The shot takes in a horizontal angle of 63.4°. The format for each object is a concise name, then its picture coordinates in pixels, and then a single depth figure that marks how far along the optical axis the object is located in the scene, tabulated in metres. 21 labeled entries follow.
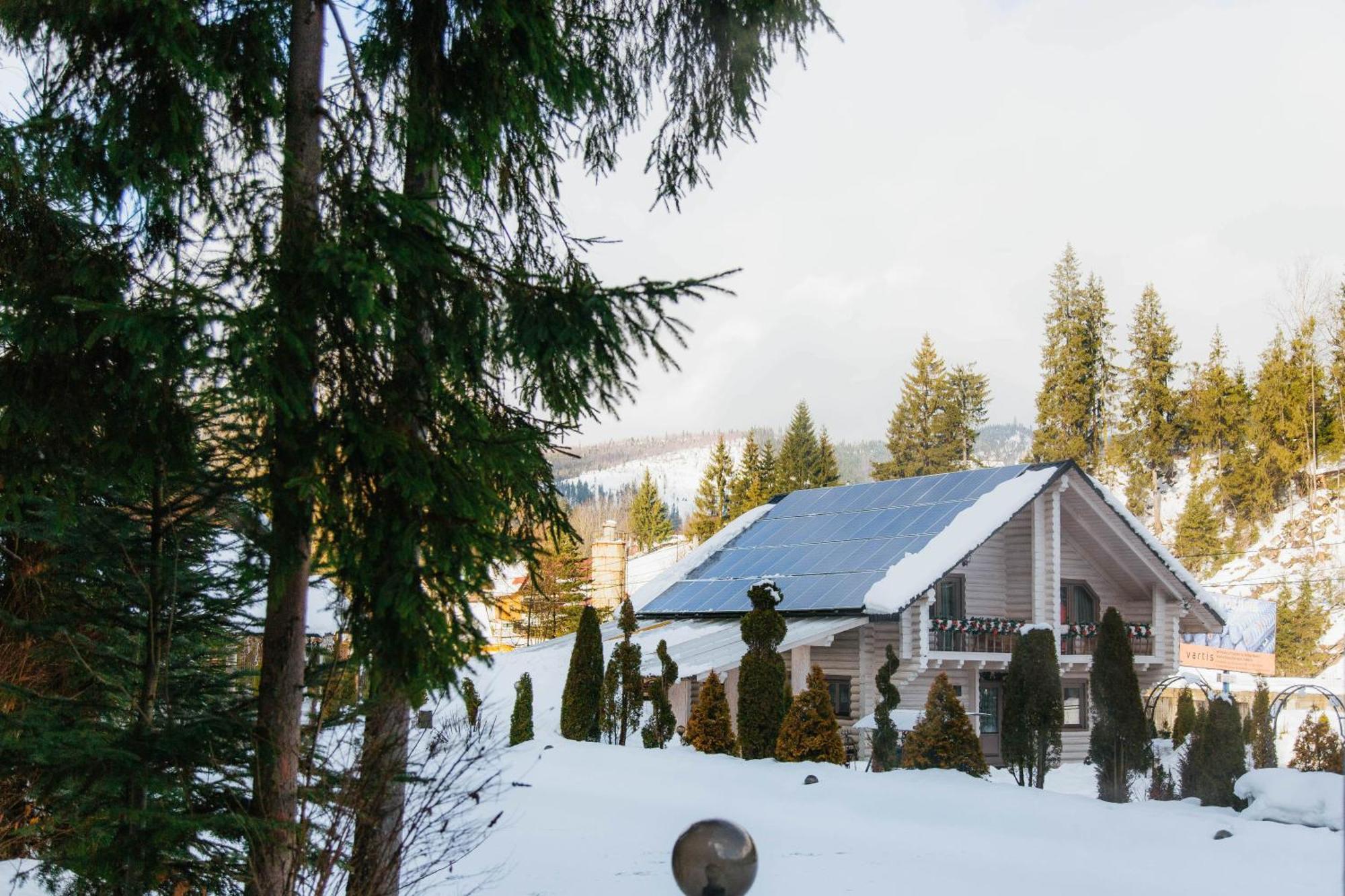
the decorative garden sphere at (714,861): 5.68
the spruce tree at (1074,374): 54.16
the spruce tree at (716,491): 61.55
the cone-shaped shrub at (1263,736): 14.79
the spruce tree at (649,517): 87.44
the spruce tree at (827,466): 55.81
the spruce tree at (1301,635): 40.12
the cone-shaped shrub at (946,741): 13.70
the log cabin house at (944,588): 19.98
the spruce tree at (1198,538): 51.00
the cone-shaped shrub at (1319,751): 13.39
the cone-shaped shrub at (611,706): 19.20
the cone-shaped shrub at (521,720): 18.88
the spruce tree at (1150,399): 55.66
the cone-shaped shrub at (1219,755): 12.05
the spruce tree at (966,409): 53.41
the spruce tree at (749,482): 54.75
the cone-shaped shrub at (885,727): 15.14
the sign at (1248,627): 39.66
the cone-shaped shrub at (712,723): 16.62
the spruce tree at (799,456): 54.47
